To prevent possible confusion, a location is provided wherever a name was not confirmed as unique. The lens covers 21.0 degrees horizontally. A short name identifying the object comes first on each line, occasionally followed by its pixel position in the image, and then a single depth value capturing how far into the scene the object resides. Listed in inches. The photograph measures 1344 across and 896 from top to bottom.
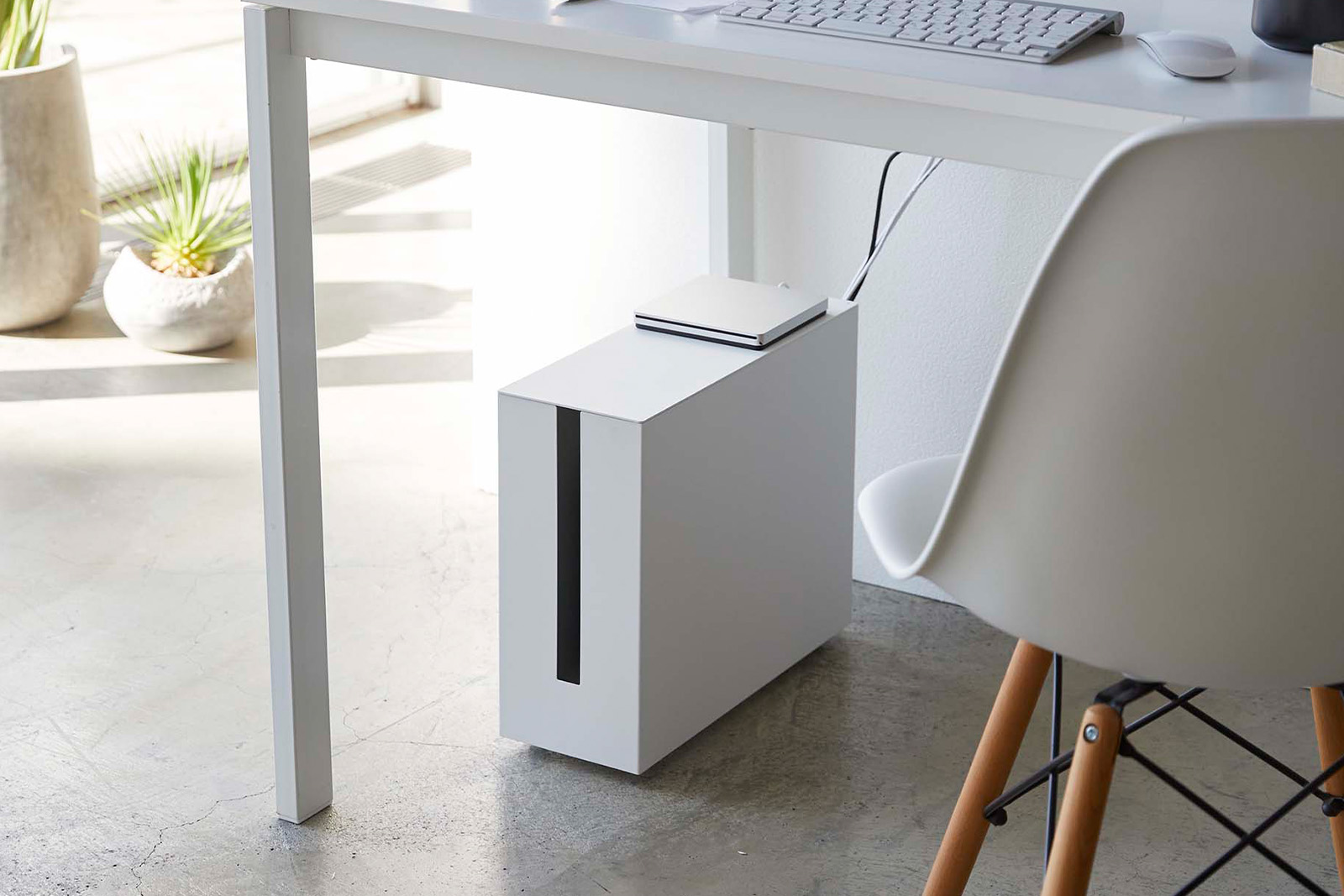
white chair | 97.6
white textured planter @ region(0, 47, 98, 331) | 171.1
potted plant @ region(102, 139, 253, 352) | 171.7
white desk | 108.8
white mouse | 110.5
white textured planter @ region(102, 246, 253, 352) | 171.6
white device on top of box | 134.0
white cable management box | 128.4
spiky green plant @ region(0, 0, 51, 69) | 171.5
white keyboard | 111.8
